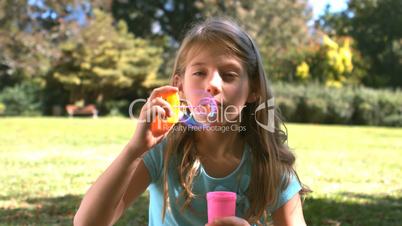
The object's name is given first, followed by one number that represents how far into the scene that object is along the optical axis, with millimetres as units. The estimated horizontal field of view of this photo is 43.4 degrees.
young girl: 1934
